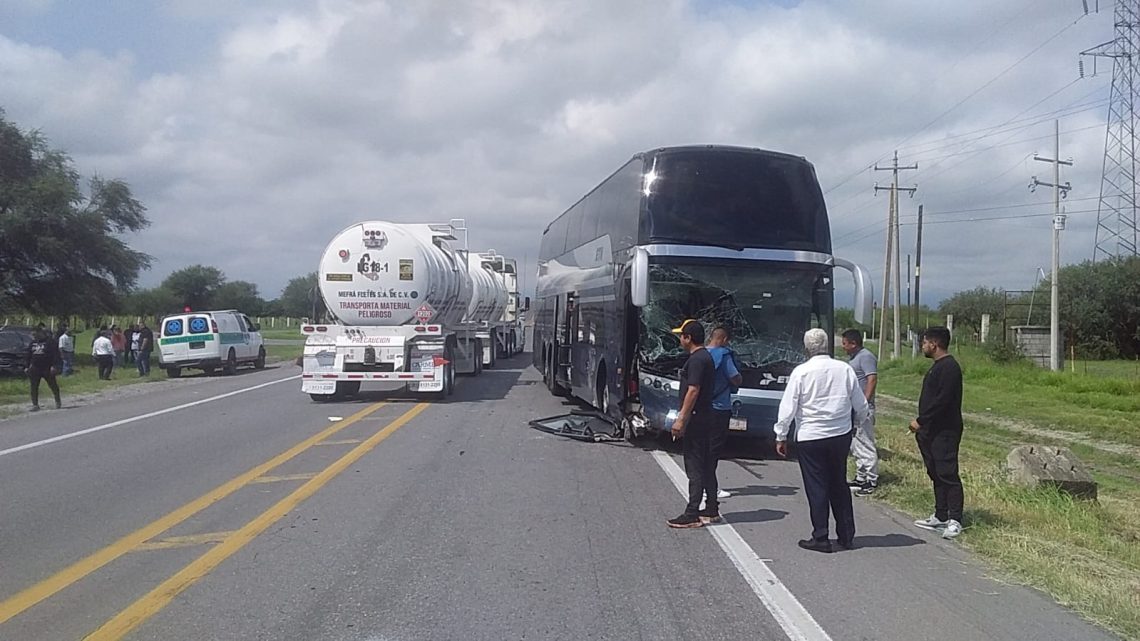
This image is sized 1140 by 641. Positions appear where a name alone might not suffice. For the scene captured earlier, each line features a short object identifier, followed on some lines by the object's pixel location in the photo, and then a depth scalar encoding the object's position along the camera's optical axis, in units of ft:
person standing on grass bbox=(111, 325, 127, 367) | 110.52
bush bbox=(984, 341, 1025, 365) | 118.83
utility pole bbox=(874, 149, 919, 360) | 142.31
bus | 43.04
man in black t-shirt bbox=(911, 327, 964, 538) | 28.04
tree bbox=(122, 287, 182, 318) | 260.29
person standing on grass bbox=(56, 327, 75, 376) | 98.63
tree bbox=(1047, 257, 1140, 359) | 174.50
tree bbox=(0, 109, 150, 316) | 122.72
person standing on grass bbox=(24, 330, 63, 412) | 65.57
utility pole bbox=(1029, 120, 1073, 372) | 115.85
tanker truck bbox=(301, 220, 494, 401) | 66.03
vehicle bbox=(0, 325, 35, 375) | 94.79
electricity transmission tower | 127.75
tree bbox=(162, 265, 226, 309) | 279.69
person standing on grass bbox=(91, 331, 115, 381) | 94.94
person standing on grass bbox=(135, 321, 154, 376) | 102.32
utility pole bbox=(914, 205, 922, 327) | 154.40
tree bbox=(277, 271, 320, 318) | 274.77
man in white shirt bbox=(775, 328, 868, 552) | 26.11
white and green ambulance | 101.19
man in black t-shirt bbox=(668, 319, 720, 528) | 28.53
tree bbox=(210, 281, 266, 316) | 293.64
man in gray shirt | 36.14
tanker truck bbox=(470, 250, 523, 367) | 108.47
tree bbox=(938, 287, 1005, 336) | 253.08
